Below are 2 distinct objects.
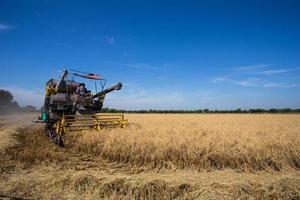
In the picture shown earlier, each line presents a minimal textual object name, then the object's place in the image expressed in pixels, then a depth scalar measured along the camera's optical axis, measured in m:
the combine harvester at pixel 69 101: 12.95
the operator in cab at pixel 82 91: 13.49
